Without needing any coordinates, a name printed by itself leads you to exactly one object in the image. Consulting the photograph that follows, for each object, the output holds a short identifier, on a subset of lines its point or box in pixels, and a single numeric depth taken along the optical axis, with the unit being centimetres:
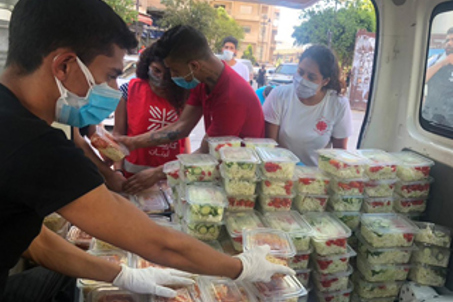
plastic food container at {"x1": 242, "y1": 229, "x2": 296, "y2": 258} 180
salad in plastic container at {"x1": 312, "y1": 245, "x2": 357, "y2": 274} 210
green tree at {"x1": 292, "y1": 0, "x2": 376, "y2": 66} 1192
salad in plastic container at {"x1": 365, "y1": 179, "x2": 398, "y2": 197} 235
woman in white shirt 284
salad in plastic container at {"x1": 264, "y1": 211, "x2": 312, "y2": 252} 203
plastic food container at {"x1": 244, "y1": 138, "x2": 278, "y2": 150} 253
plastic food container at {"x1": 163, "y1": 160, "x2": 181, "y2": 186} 241
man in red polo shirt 260
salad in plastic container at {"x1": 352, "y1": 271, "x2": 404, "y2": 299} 231
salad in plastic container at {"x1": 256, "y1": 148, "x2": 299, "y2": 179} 214
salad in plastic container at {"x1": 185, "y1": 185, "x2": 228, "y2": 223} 199
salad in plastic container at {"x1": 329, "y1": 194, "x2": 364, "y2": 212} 229
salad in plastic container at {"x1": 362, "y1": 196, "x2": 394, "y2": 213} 238
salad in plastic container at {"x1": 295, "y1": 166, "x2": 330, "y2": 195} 225
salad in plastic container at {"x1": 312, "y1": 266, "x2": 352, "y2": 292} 216
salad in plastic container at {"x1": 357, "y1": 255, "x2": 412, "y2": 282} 225
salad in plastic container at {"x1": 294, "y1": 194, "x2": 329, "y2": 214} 228
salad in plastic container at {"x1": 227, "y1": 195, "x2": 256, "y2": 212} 215
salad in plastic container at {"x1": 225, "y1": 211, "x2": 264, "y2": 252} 201
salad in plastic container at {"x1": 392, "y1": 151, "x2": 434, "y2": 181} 242
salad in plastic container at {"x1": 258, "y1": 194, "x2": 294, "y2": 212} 218
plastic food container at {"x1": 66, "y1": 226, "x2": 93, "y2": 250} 214
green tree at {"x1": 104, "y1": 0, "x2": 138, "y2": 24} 1174
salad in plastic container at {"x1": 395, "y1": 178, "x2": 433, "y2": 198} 244
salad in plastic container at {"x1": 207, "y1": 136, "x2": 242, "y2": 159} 240
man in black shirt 109
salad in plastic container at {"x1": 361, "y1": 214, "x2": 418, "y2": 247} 219
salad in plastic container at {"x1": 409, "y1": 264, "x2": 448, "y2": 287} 228
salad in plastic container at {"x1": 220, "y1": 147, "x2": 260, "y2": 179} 211
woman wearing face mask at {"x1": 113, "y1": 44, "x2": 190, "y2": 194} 306
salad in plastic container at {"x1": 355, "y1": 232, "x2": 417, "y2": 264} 222
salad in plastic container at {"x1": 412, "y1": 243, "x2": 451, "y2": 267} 226
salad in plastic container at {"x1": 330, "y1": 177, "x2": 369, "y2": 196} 227
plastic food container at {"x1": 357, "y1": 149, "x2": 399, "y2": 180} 234
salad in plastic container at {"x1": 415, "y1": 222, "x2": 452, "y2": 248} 223
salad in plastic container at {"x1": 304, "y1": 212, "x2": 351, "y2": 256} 206
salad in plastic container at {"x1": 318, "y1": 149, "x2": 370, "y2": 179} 226
